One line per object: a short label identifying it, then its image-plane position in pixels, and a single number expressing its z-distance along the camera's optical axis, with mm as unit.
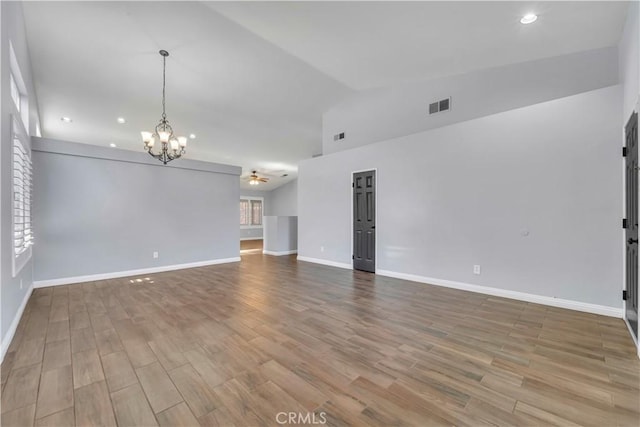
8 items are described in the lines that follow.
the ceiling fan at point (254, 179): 9914
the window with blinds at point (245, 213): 13305
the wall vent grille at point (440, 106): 4801
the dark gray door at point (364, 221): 5355
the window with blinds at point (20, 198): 2798
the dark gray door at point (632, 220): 2532
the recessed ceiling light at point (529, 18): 2773
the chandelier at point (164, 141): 4211
